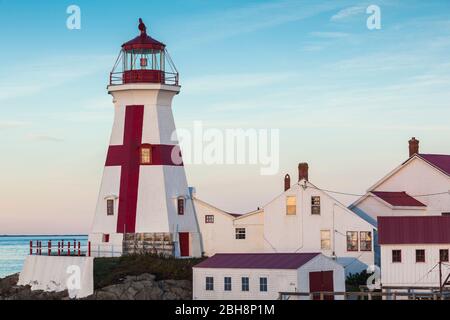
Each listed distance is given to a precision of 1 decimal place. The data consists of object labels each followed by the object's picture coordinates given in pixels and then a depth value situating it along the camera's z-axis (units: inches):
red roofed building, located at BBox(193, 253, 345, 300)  2295.8
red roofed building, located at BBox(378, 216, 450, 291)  2404.0
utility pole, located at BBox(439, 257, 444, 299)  2190.0
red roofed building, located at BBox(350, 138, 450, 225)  2785.4
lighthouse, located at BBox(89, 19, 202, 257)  2711.6
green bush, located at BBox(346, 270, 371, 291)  2518.5
